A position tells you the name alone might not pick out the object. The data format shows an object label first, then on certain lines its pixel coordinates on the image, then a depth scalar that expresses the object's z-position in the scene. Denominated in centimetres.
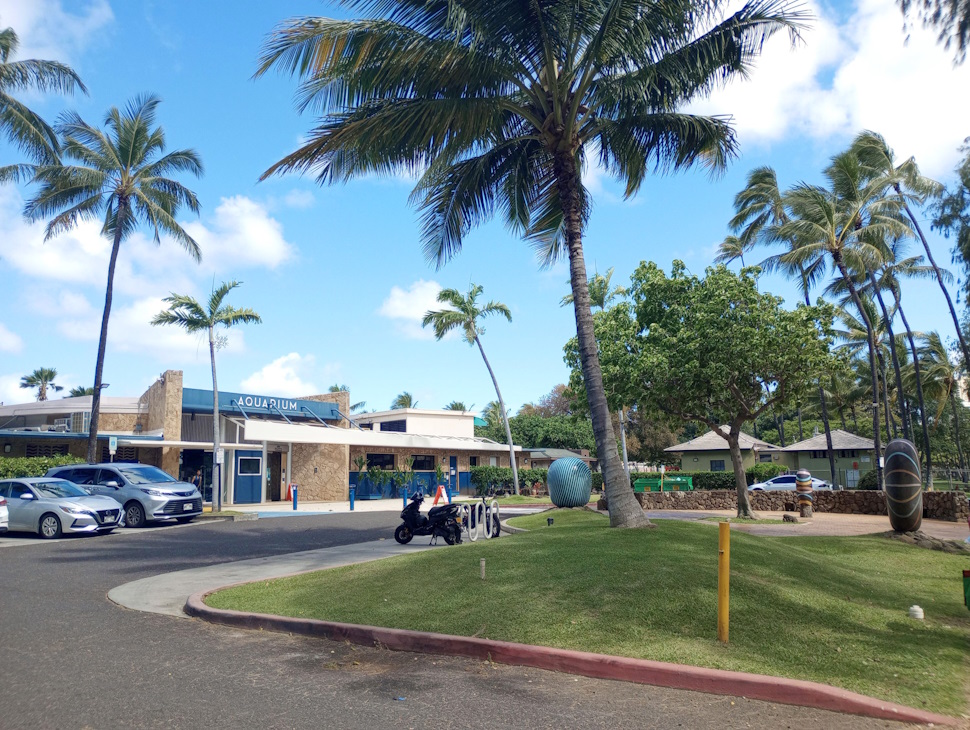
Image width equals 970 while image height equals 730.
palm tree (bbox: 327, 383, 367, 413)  8384
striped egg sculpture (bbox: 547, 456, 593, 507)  2233
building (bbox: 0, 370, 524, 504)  3183
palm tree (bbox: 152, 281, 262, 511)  2702
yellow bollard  646
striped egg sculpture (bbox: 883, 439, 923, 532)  1622
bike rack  1487
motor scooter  1460
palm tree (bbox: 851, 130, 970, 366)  2909
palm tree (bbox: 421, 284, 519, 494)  3697
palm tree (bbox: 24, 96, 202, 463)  2569
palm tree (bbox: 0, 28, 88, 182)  2289
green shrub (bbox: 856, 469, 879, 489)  3067
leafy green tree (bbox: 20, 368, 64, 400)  6550
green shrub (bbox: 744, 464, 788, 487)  3675
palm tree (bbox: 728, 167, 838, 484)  3569
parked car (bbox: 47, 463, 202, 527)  2009
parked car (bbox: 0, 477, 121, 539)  1752
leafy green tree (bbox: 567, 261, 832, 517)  1950
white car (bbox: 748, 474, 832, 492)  3297
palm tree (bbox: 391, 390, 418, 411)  8169
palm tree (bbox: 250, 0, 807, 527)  1140
